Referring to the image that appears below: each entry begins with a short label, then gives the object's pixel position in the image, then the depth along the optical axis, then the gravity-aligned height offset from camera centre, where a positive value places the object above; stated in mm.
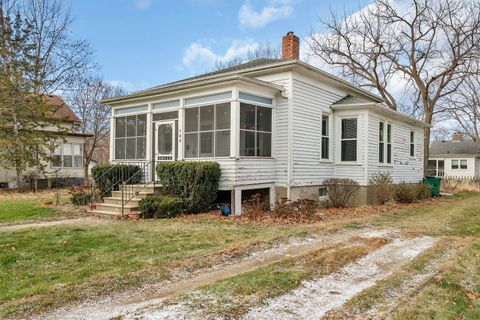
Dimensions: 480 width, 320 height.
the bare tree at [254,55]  40688 +11673
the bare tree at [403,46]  24922 +8080
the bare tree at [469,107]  32406 +4919
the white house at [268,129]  11734 +1166
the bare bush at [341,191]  14062 -1082
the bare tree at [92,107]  31844 +4585
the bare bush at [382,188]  14227 -962
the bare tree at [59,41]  24406 +7869
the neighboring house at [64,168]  23336 -566
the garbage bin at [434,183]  19734 -1058
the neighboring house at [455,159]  42312 +454
